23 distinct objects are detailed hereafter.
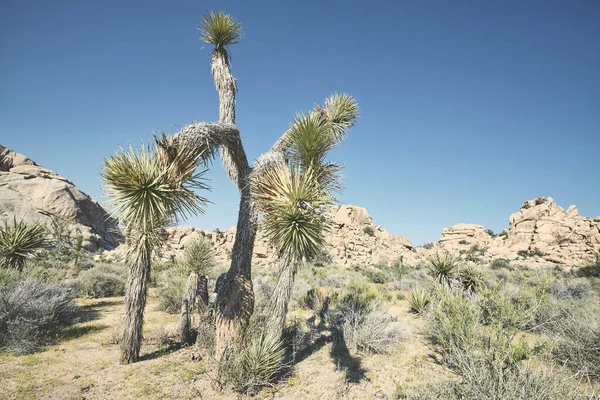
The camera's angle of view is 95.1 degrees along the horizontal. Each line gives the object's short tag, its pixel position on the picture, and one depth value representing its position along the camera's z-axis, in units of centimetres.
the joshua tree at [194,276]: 644
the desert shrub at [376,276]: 1681
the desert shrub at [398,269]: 1873
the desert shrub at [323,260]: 2219
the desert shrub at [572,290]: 1020
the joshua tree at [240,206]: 455
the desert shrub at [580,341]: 500
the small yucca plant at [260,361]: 450
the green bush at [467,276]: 901
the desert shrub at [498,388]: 316
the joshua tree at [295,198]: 377
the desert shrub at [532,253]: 2600
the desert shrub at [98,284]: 1116
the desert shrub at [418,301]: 894
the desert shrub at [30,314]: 562
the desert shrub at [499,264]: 2218
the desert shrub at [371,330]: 625
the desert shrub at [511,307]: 425
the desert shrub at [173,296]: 955
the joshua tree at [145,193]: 379
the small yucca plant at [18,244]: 738
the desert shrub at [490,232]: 3842
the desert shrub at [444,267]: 912
